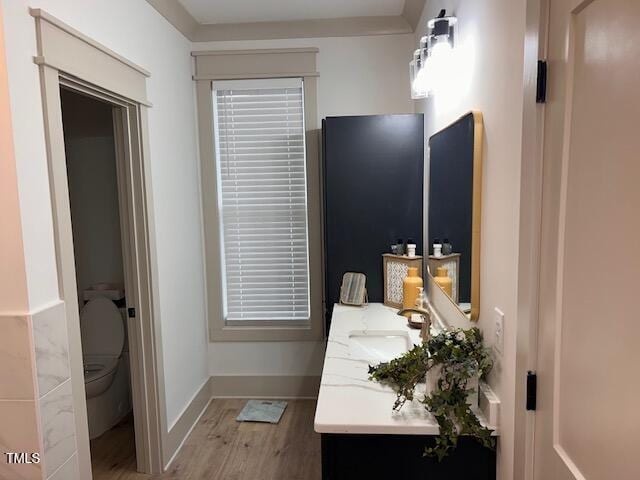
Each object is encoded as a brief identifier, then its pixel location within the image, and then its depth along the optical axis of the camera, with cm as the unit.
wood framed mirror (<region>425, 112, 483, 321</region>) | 150
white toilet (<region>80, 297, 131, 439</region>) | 288
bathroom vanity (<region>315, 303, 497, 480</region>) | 137
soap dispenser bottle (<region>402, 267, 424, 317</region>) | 243
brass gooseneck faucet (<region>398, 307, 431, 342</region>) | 179
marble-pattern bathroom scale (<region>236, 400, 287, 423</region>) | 295
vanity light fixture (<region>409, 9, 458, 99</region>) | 177
